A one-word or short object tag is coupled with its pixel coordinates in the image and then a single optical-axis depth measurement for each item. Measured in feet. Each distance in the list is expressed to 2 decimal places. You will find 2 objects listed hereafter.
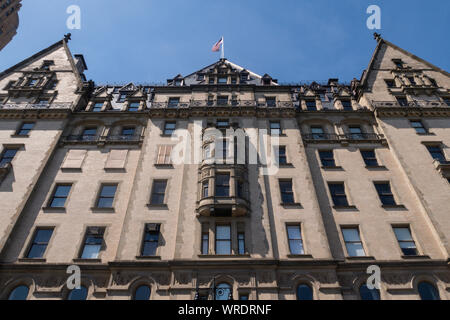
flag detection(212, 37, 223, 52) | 124.74
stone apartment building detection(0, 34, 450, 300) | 62.80
